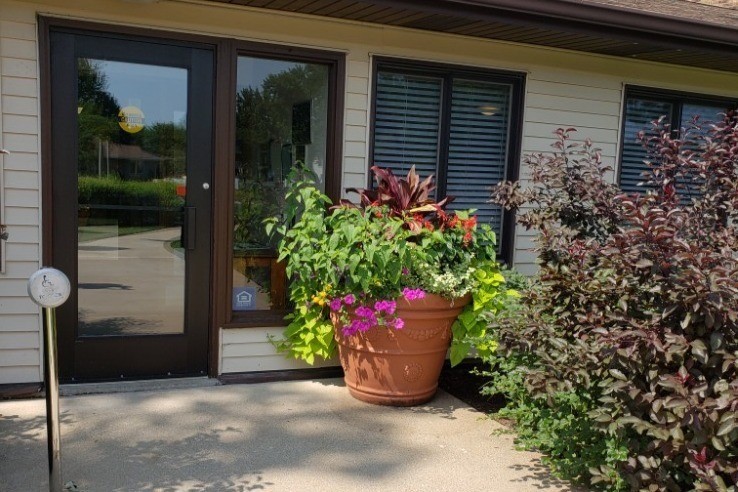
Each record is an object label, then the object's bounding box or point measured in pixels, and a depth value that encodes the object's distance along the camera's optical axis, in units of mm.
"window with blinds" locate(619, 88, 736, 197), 5879
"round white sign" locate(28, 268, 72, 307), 2539
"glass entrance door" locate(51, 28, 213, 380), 4207
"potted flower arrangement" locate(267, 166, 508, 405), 4129
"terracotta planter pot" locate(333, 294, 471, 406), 4191
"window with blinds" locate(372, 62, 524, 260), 5086
